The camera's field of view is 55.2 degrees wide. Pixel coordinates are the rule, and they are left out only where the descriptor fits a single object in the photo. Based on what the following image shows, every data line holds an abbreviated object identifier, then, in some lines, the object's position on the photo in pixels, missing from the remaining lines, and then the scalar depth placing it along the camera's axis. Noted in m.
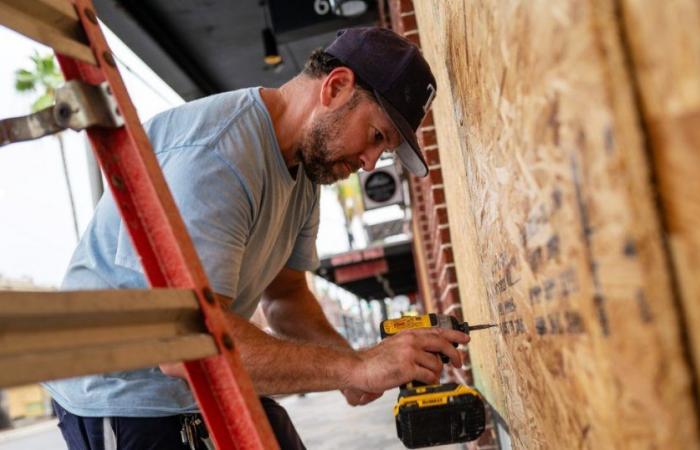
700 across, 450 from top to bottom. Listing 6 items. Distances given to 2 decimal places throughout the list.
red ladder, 1.36
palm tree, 20.03
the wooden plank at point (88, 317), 1.02
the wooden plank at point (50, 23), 1.30
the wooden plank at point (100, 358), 0.98
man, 2.09
